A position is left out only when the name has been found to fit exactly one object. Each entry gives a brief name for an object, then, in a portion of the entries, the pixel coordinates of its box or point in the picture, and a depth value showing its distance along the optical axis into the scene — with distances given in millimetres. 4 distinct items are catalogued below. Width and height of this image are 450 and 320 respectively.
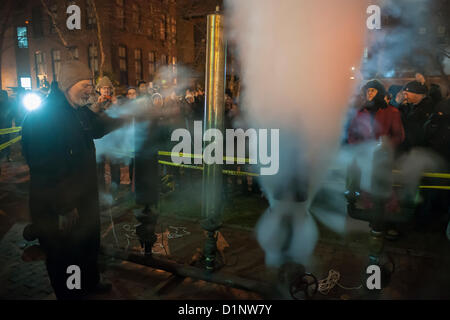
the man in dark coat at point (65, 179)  2713
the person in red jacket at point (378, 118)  4457
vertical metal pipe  2770
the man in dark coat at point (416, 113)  5023
